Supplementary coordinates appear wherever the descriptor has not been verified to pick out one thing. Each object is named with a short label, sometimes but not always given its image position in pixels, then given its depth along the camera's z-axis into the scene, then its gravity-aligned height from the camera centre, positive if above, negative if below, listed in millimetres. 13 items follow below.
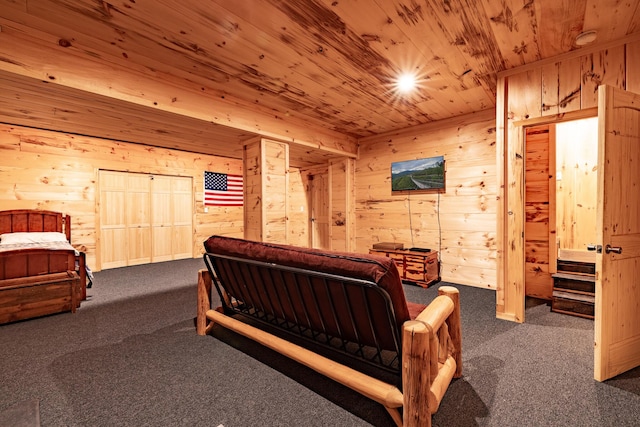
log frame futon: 1246 -596
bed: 2787 -743
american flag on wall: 6922 +562
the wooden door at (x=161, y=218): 6156 -174
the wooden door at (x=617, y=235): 1833 -186
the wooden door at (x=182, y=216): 6465 -125
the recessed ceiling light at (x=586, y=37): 2238 +1437
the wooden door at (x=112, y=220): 5449 -185
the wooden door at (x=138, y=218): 5805 -148
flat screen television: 4461 +609
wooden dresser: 4113 -872
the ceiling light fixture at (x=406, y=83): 3025 +1478
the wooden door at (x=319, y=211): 6230 -20
